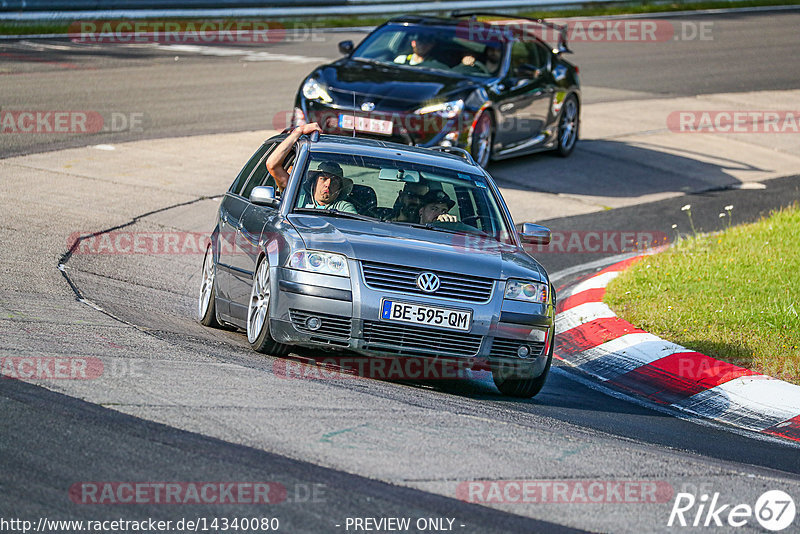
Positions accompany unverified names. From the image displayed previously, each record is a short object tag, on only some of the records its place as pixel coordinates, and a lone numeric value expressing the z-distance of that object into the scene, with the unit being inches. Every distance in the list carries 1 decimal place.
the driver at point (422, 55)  1226.6
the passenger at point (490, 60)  1242.6
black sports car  1112.2
